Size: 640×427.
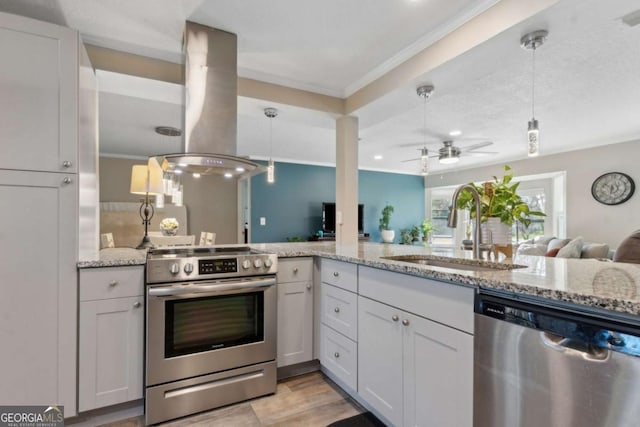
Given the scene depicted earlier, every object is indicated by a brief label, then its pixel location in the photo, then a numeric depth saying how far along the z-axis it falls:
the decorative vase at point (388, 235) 7.20
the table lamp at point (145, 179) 2.76
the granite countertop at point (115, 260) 1.71
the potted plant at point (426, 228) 7.59
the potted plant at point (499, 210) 1.81
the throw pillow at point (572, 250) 4.02
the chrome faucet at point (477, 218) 1.76
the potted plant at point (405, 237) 7.64
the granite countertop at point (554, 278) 0.86
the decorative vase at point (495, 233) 1.81
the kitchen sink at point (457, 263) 1.58
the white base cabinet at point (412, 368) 1.23
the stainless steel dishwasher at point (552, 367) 0.82
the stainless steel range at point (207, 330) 1.76
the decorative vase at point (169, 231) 3.44
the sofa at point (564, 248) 4.01
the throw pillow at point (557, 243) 4.71
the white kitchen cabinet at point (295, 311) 2.21
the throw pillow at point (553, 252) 4.51
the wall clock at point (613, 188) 4.62
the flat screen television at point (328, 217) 6.47
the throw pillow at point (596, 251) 3.97
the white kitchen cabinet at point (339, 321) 1.89
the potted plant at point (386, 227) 7.21
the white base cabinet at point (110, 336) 1.70
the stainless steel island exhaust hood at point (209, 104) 2.04
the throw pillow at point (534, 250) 5.01
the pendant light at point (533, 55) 1.70
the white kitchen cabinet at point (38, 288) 1.57
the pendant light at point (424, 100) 2.38
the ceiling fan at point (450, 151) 4.77
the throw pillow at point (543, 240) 5.23
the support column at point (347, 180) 3.05
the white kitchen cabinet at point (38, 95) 1.58
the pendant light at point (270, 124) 2.91
